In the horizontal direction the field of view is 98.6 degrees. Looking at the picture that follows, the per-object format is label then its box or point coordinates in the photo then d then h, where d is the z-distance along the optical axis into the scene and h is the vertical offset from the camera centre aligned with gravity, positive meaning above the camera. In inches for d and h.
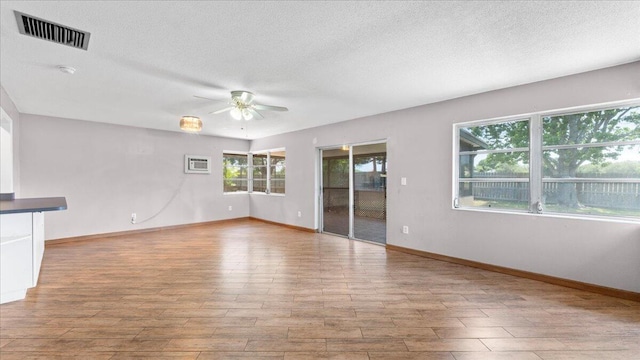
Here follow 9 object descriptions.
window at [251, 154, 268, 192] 312.7 +8.6
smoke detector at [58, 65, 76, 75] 112.9 +45.6
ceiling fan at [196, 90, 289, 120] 142.1 +40.3
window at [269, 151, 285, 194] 290.0 +8.7
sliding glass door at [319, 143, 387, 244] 208.5 -8.8
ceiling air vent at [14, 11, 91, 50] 79.7 +45.7
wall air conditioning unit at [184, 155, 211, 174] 275.0 +15.5
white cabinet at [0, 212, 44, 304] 106.3 -30.1
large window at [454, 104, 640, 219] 116.1 +8.1
